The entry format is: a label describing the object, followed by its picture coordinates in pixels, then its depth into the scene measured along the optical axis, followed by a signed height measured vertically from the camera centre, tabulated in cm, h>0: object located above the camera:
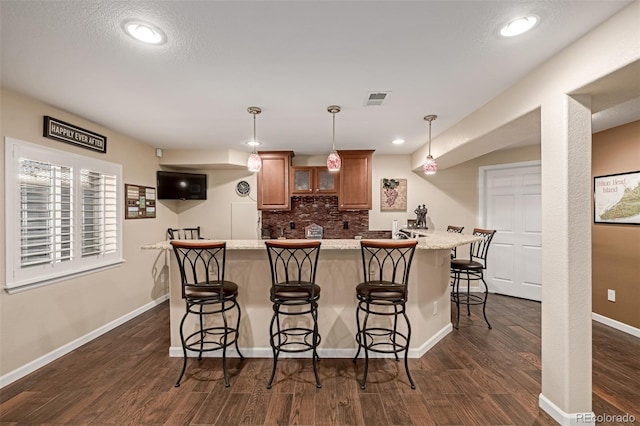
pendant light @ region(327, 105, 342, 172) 298 +55
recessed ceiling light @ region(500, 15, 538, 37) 152 +106
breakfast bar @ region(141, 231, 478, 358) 277 -85
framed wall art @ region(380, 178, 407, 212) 498 +33
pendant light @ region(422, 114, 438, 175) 308 +54
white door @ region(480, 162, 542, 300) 434 -19
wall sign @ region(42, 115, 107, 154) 268 +84
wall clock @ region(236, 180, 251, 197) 507 +45
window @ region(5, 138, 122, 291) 241 +0
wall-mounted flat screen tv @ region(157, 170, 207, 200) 447 +47
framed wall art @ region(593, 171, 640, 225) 313 +17
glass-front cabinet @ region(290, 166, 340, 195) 479 +56
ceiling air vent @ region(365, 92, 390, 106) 246 +105
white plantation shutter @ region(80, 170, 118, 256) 314 +2
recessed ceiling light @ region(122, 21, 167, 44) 155 +105
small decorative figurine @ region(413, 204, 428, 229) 475 -5
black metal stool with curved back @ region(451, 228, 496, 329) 339 -64
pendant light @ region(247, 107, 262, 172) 287 +53
